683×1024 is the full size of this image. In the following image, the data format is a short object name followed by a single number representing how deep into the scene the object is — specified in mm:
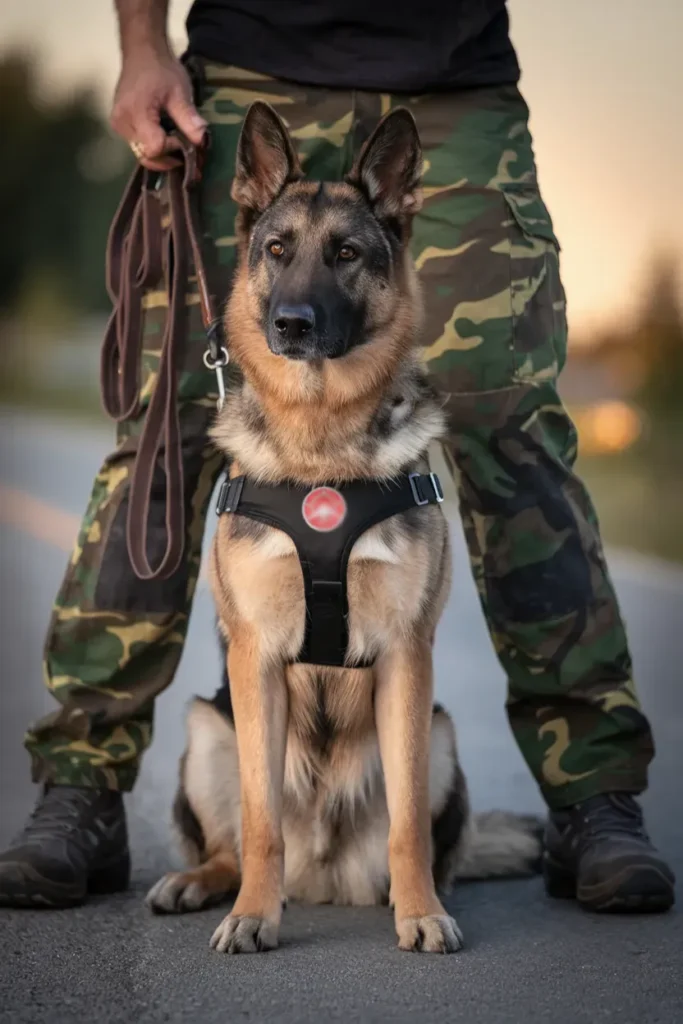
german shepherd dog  2969
